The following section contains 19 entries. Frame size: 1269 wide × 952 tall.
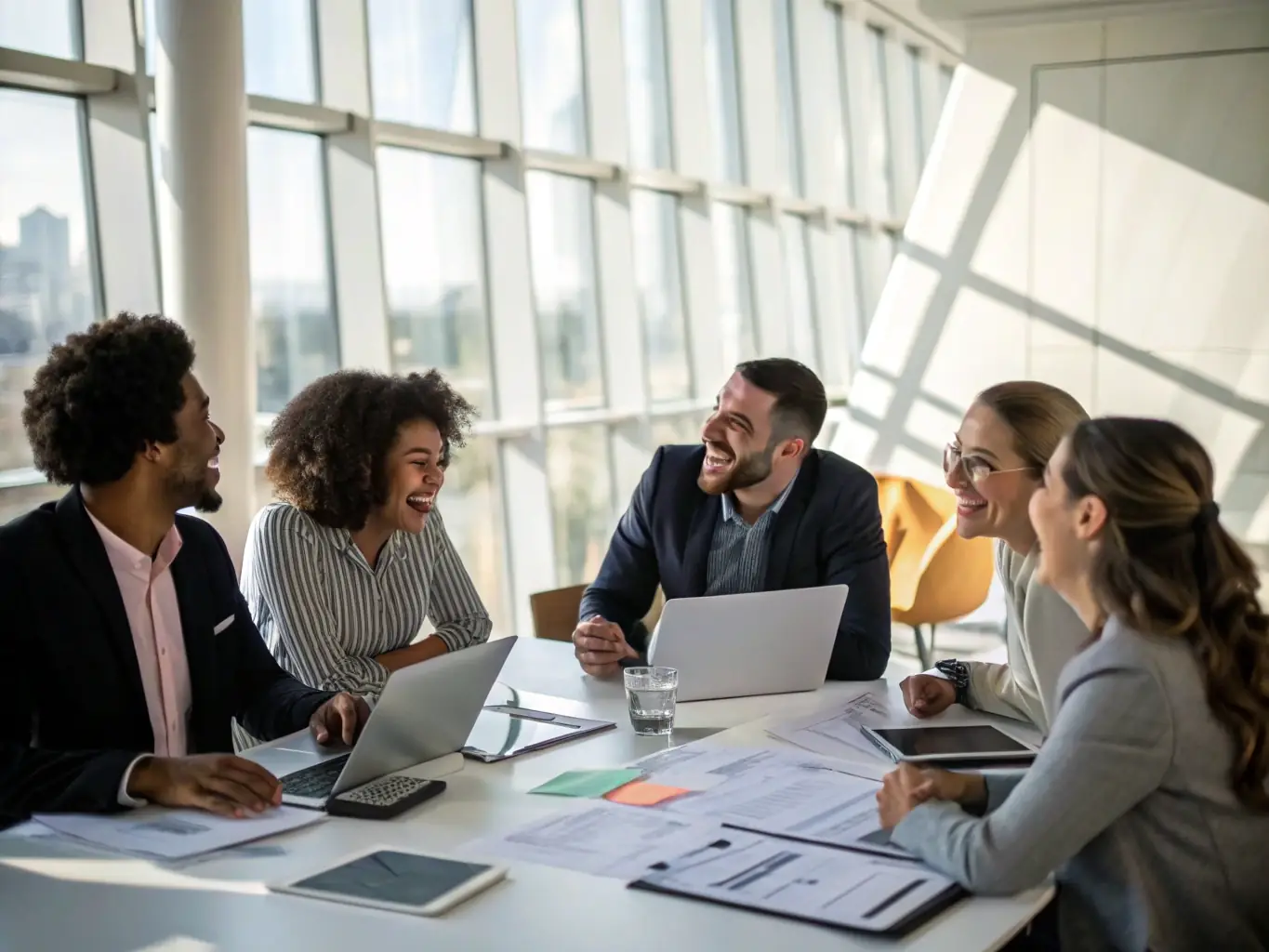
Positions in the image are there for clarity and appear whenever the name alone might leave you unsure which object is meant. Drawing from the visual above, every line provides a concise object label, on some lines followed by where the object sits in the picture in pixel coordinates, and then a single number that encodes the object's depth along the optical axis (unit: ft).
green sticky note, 7.15
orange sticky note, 6.94
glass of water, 8.29
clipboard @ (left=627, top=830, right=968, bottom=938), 5.38
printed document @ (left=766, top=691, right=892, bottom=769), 7.85
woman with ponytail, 5.71
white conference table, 5.33
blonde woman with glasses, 8.62
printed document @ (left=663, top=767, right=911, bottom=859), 6.30
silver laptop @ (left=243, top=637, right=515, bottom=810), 7.01
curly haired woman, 9.96
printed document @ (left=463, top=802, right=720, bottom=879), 6.12
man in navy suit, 11.07
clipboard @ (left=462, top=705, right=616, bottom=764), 7.95
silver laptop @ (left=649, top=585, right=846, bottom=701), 8.77
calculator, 6.84
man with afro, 7.68
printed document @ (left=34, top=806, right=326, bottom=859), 6.39
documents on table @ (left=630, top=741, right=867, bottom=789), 7.28
